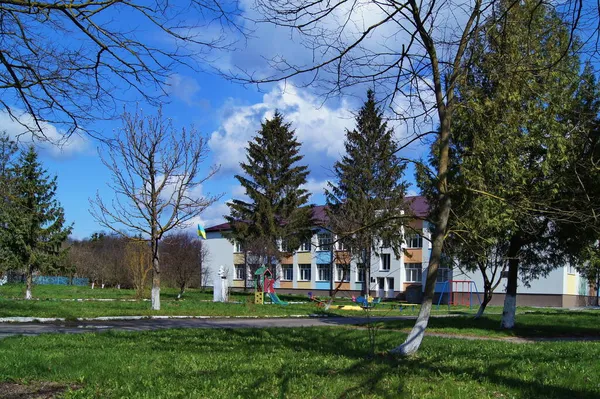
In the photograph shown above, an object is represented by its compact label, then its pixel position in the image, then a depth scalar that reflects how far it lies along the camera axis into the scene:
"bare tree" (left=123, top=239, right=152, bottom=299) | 32.56
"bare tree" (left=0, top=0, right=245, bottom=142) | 5.98
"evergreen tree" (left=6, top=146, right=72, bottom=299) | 29.98
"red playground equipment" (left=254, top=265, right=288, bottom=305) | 34.78
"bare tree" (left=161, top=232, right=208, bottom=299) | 44.34
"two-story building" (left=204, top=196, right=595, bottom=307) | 47.59
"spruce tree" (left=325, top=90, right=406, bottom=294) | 32.97
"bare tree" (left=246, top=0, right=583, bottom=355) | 8.66
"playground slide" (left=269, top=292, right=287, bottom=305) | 35.81
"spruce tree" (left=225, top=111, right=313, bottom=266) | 47.91
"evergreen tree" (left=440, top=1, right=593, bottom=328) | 8.82
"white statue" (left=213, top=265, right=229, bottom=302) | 36.28
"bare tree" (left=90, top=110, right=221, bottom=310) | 23.52
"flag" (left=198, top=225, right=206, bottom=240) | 38.19
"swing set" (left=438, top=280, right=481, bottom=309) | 48.60
